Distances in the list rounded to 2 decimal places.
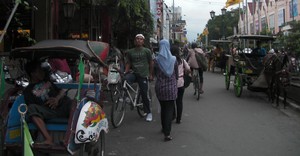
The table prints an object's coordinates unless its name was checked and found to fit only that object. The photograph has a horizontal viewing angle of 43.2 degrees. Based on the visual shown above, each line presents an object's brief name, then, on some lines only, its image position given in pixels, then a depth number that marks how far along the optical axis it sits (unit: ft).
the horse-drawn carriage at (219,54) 74.03
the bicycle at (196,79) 40.02
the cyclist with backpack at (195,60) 39.68
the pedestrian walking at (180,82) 27.28
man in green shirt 27.91
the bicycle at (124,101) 26.73
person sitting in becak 16.96
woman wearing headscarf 23.31
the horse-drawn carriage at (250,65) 37.83
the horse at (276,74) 34.47
